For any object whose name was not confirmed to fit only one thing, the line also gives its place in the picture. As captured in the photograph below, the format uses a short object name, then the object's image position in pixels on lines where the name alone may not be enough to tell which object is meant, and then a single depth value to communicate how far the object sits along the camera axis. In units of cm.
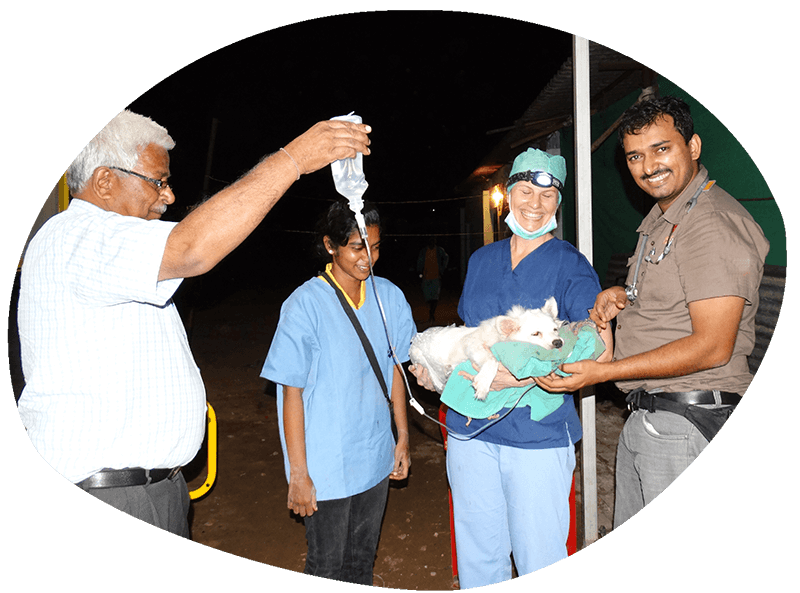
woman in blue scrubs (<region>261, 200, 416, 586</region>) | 236
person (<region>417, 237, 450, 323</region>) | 1253
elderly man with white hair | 148
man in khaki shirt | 199
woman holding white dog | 234
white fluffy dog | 234
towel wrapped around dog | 220
